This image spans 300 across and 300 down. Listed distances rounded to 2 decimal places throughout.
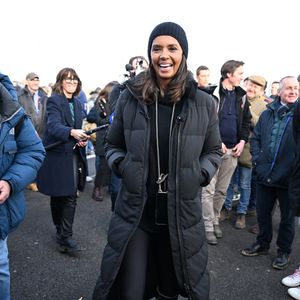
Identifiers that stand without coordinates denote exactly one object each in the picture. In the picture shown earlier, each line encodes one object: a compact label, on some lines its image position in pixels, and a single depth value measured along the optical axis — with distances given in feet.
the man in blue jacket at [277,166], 12.08
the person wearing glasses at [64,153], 12.03
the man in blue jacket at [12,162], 7.31
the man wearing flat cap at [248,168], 16.38
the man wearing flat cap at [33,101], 21.33
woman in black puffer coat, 6.93
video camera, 13.05
